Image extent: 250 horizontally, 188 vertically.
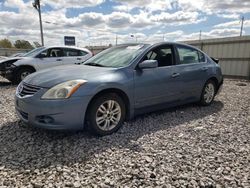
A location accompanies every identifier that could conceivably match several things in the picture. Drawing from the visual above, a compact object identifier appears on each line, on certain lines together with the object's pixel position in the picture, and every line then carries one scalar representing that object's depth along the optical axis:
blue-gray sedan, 3.14
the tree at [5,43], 62.06
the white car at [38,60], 8.24
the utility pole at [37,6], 20.67
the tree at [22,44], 56.52
